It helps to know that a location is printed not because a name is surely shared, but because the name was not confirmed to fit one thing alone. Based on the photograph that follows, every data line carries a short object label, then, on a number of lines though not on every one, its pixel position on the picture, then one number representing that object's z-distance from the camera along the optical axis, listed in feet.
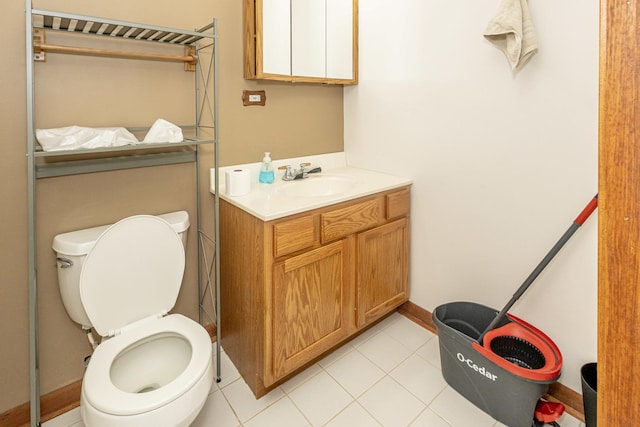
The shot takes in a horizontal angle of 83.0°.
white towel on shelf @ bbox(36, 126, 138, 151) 4.07
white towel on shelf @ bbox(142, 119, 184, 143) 4.71
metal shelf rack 3.82
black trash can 4.31
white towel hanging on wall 4.77
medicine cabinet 6.04
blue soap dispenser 6.55
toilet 4.02
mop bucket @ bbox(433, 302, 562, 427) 4.66
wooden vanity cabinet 5.12
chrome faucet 6.87
